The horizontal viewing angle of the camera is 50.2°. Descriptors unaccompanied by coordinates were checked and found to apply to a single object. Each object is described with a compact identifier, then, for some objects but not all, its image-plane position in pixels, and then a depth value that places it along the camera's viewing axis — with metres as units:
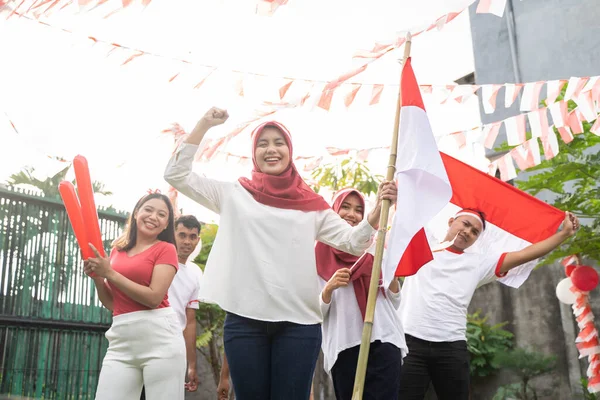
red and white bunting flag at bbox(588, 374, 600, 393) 6.93
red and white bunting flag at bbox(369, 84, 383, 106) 5.14
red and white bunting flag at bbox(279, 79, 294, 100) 4.76
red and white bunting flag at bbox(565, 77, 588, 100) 5.11
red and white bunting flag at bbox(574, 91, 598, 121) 5.07
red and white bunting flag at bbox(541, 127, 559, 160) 5.34
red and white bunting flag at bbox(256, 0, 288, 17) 3.58
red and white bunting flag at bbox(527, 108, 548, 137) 5.31
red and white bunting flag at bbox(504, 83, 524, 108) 5.33
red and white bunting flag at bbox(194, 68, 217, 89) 4.70
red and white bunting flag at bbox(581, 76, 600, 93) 5.02
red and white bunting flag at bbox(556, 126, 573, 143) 5.45
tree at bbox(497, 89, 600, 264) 5.56
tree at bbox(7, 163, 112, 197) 12.30
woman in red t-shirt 2.97
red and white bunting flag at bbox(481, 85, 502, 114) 5.49
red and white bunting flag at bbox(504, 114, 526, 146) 5.47
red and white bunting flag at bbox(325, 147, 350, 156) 5.89
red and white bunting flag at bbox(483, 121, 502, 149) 5.56
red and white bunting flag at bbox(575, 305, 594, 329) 7.35
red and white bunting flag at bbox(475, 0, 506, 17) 3.73
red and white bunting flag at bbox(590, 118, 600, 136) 5.21
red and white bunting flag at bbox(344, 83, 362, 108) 5.07
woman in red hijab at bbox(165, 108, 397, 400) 2.57
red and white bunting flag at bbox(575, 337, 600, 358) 7.16
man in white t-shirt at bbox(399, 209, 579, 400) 3.84
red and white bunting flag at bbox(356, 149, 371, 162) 5.98
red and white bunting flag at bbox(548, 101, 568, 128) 5.26
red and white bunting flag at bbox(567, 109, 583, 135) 5.30
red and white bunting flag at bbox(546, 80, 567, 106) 5.34
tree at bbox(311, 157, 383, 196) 11.11
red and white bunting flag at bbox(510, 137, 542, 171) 5.53
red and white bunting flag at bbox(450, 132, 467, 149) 5.76
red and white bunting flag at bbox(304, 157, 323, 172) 5.94
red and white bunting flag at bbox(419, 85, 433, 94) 5.37
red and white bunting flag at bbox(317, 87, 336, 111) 4.88
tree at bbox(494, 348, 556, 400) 7.91
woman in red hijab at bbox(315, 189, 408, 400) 3.20
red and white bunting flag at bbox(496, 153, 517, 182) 5.79
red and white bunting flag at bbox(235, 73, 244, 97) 4.73
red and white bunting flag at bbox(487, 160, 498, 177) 6.10
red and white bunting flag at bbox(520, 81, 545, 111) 5.35
